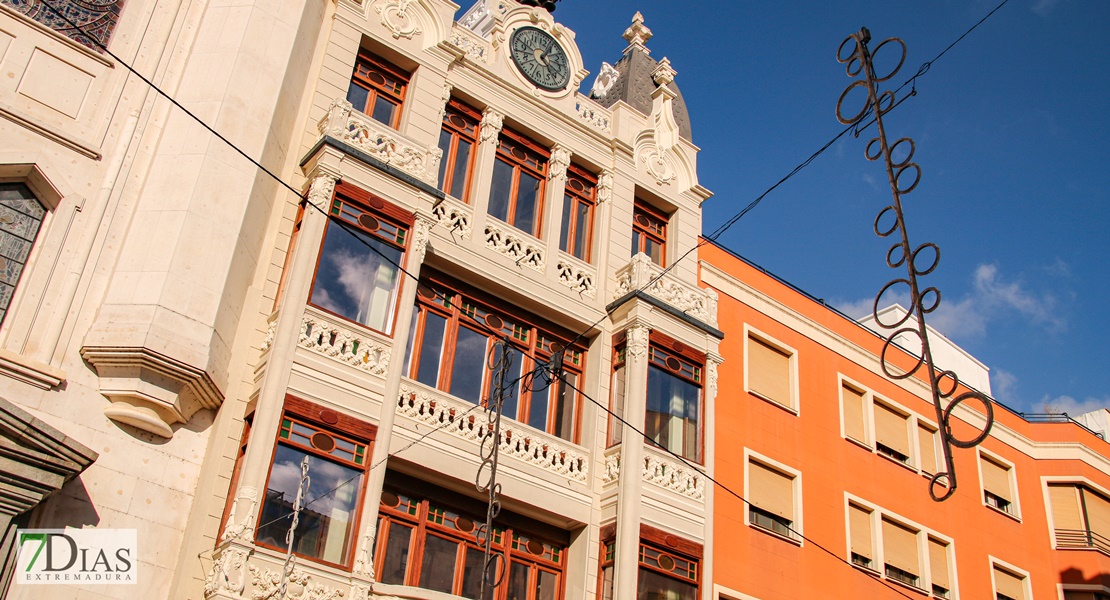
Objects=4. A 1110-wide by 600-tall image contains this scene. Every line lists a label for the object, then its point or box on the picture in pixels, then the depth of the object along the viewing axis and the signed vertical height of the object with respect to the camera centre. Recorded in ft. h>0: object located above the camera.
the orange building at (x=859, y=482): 69.67 +27.11
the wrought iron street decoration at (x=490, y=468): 55.52 +18.05
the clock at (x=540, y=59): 71.41 +47.84
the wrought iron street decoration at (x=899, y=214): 31.14 +18.69
